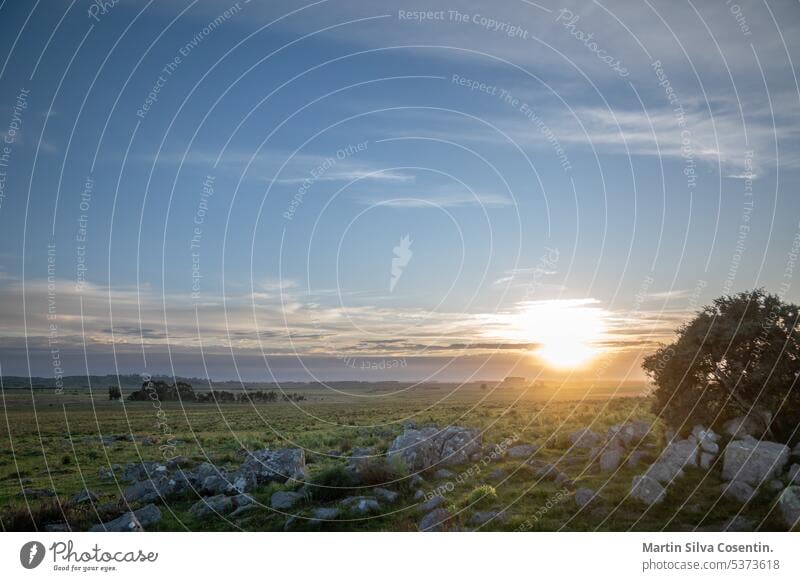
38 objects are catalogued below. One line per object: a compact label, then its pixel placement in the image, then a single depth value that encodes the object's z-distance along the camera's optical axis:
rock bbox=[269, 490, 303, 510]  23.61
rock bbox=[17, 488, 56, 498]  27.25
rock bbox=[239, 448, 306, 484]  26.70
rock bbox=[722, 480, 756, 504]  21.41
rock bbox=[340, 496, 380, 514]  22.52
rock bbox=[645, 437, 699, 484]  23.22
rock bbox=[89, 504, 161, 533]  21.27
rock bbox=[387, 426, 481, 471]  27.86
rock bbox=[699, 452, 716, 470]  24.09
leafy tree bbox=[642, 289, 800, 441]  25.98
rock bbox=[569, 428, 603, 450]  30.38
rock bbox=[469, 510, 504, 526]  21.07
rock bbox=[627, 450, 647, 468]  26.11
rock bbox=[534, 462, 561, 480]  25.81
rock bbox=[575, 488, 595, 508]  22.02
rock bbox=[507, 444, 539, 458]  29.63
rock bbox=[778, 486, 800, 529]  19.70
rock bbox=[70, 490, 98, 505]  24.77
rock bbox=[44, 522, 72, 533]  21.81
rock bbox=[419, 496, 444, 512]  22.53
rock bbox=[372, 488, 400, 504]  23.72
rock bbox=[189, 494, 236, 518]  23.36
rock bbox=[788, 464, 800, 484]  21.06
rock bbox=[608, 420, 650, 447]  28.52
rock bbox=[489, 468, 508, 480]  25.99
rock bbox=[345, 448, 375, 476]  26.19
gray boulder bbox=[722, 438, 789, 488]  21.95
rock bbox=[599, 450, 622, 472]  26.11
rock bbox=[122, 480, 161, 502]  25.05
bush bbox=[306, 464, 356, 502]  24.69
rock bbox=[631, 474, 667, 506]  21.89
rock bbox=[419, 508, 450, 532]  20.77
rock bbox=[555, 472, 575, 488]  24.33
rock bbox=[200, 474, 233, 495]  25.60
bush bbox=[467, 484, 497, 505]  22.91
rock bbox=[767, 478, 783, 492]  21.25
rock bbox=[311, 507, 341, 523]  22.12
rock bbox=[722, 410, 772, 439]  25.39
